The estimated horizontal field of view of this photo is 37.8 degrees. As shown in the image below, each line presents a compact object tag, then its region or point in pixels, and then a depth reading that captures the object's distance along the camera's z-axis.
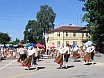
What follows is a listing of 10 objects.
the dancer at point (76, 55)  14.88
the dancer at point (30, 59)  9.86
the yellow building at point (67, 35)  47.03
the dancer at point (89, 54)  12.33
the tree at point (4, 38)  67.39
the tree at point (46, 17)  47.23
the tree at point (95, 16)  21.70
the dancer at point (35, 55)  9.92
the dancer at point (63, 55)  10.28
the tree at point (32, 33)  50.11
